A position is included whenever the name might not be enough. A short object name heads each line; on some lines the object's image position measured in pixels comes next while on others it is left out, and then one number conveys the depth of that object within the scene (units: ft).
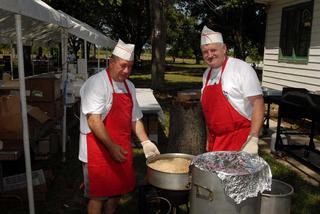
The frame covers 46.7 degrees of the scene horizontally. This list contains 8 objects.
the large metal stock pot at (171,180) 8.30
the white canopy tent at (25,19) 11.02
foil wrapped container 7.07
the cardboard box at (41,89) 20.12
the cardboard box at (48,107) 20.44
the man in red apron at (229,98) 10.02
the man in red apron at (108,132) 9.70
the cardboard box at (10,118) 15.51
